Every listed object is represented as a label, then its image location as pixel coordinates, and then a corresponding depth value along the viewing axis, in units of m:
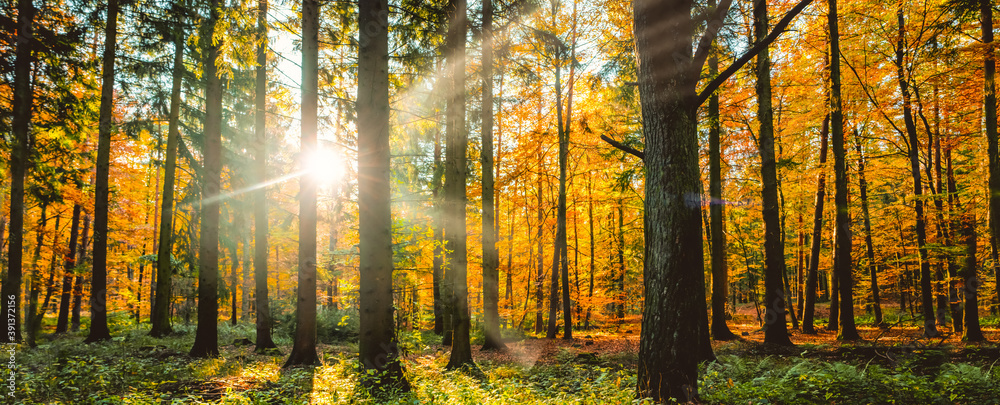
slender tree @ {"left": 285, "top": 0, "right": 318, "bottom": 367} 7.98
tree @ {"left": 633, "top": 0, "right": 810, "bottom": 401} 3.72
